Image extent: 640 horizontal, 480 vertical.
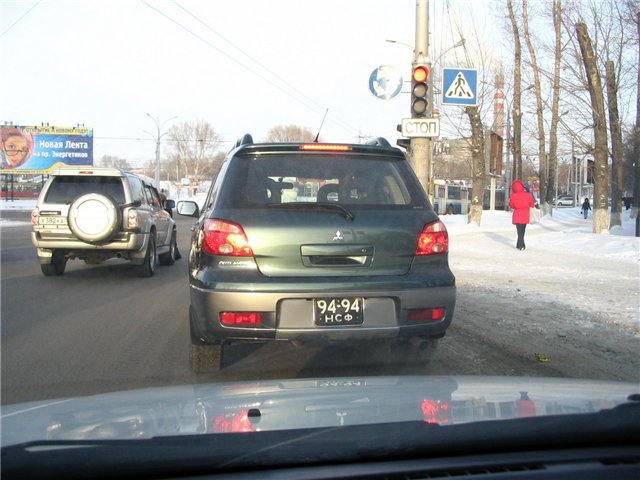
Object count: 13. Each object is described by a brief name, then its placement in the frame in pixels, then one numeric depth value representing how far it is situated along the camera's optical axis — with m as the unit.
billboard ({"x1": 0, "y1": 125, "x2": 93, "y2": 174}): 52.22
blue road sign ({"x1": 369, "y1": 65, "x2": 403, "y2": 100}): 13.73
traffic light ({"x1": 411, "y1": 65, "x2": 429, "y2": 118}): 11.62
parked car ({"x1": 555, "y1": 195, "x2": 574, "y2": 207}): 72.12
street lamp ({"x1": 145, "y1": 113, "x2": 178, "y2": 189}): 52.54
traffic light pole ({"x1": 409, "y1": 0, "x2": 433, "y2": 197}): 12.19
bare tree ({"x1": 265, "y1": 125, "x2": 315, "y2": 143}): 68.71
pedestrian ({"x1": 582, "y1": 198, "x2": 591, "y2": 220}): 41.16
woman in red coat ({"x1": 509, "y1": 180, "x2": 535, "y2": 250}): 15.25
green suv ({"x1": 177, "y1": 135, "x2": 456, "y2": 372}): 3.99
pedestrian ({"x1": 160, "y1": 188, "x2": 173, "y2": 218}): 13.20
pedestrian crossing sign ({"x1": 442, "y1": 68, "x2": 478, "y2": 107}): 12.43
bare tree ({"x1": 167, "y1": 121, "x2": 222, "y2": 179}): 96.69
